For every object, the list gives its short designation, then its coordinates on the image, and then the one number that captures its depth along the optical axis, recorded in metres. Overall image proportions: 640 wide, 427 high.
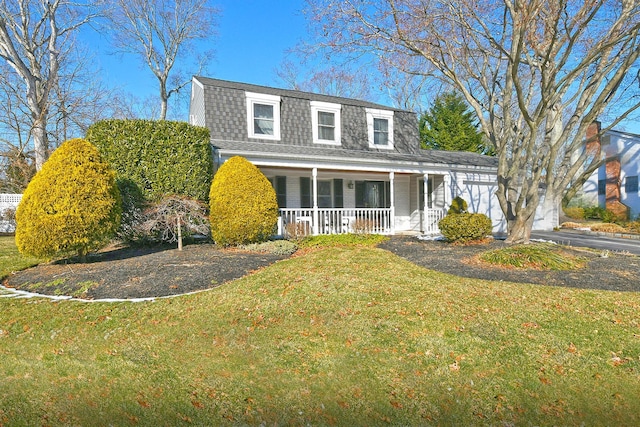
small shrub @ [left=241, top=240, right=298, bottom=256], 9.01
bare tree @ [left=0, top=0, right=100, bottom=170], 15.66
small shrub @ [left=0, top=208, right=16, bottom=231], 16.38
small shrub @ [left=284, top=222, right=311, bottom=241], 10.83
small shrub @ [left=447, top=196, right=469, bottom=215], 13.66
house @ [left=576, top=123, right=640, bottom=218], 21.39
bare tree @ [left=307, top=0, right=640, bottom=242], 7.87
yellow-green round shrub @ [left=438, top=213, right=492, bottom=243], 10.25
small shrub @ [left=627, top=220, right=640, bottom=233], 14.68
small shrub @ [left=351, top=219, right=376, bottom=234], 11.95
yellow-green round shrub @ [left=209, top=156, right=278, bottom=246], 9.28
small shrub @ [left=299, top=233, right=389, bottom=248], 10.07
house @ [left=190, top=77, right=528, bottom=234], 12.28
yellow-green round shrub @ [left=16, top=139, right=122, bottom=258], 7.23
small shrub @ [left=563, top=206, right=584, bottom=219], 22.20
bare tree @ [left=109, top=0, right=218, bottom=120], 23.56
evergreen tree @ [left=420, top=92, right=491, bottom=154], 26.28
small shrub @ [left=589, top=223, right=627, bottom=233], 15.05
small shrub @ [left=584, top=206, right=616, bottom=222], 20.56
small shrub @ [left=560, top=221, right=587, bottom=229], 16.60
